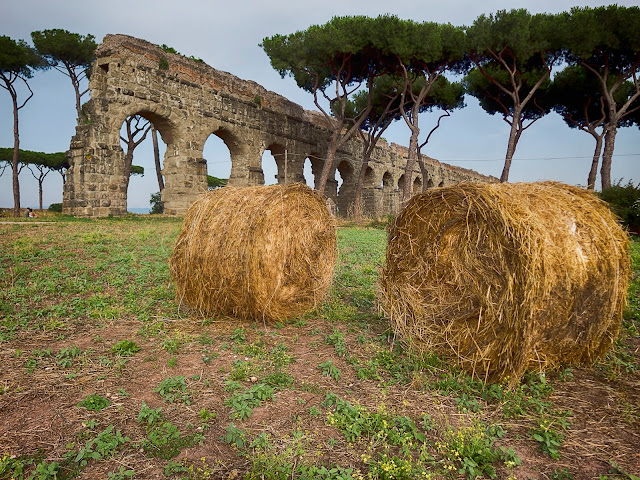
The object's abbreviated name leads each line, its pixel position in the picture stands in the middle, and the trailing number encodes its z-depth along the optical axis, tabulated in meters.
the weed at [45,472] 1.84
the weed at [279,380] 2.85
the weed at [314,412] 2.46
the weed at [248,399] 2.43
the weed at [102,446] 2.00
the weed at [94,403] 2.44
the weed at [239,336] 3.70
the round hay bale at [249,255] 4.07
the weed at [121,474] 1.85
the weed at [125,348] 3.28
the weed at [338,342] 3.46
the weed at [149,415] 2.32
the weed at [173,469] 1.91
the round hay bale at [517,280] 2.79
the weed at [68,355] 3.05
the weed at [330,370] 2.99
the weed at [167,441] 2.06
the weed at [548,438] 2.14
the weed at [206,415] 2.37
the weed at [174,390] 2.59
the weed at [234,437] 2.13
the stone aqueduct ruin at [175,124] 14.17
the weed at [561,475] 1.97
